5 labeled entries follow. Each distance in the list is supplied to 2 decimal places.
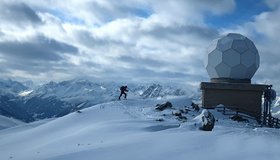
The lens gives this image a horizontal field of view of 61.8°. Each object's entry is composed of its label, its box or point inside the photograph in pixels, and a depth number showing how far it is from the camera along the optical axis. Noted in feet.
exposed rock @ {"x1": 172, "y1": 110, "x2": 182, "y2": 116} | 53.24
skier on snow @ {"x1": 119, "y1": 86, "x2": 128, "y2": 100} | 70.83
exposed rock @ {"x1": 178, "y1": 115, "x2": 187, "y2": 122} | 49.28
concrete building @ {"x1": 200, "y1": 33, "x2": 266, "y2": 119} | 64.30
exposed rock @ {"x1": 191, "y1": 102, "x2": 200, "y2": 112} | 60.04
